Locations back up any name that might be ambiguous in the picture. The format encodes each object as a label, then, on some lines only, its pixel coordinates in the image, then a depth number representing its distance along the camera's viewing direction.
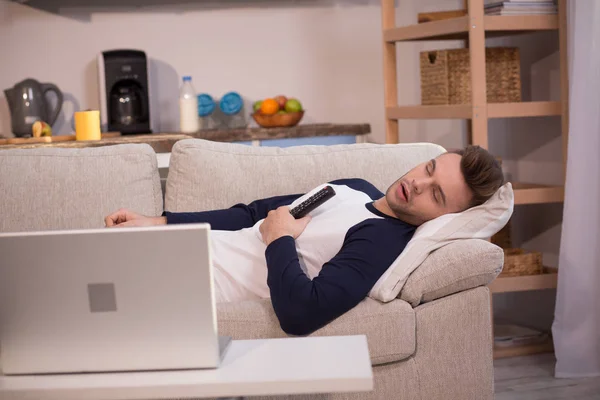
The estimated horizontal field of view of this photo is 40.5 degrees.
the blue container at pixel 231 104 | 4.13
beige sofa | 1.98
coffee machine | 3.89
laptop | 1.20
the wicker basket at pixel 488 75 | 3.40
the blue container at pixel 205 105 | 4.11
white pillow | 2.00
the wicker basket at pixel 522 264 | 3.30
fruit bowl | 3.92
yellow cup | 3.32
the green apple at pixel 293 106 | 3.92
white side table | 1.17
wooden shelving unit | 3.13
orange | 3.90
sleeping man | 1.82
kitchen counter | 3.49
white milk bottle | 3.94
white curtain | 2.93
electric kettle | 3.87
